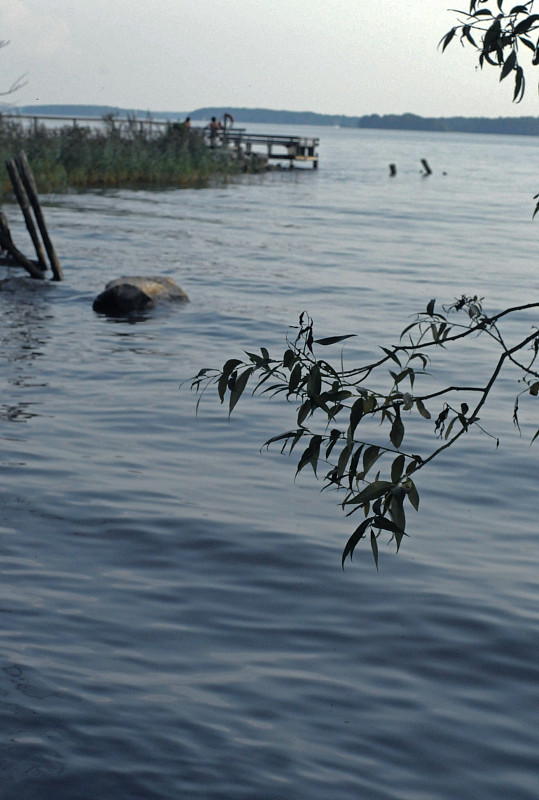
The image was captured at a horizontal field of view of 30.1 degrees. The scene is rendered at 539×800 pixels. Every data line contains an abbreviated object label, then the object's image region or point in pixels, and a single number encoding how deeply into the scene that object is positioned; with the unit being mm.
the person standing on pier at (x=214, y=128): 54656
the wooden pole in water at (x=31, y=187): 17172
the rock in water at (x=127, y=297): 15461
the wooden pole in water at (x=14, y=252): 17234
